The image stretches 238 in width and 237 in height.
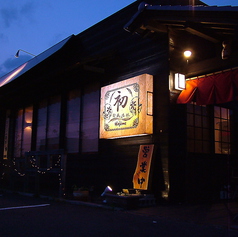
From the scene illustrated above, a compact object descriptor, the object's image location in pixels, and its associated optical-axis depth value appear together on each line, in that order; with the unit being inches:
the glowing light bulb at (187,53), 405.3
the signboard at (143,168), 393.7
